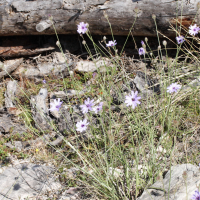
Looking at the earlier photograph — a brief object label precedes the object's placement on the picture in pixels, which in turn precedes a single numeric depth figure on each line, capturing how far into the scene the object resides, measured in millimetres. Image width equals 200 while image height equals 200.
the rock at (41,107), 3113
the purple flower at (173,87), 2131
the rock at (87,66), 3938
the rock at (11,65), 4031
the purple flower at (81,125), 2002
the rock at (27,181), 2180
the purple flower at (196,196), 1399
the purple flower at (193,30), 2800
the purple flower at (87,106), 2021
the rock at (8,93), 3541
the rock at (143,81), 3108
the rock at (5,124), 3113
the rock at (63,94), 3321
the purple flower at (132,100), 1802
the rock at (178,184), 1632
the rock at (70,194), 2162
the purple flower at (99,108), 1960
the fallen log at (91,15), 3201
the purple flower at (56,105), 2061
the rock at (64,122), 2973
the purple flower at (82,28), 2518
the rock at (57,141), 2857
